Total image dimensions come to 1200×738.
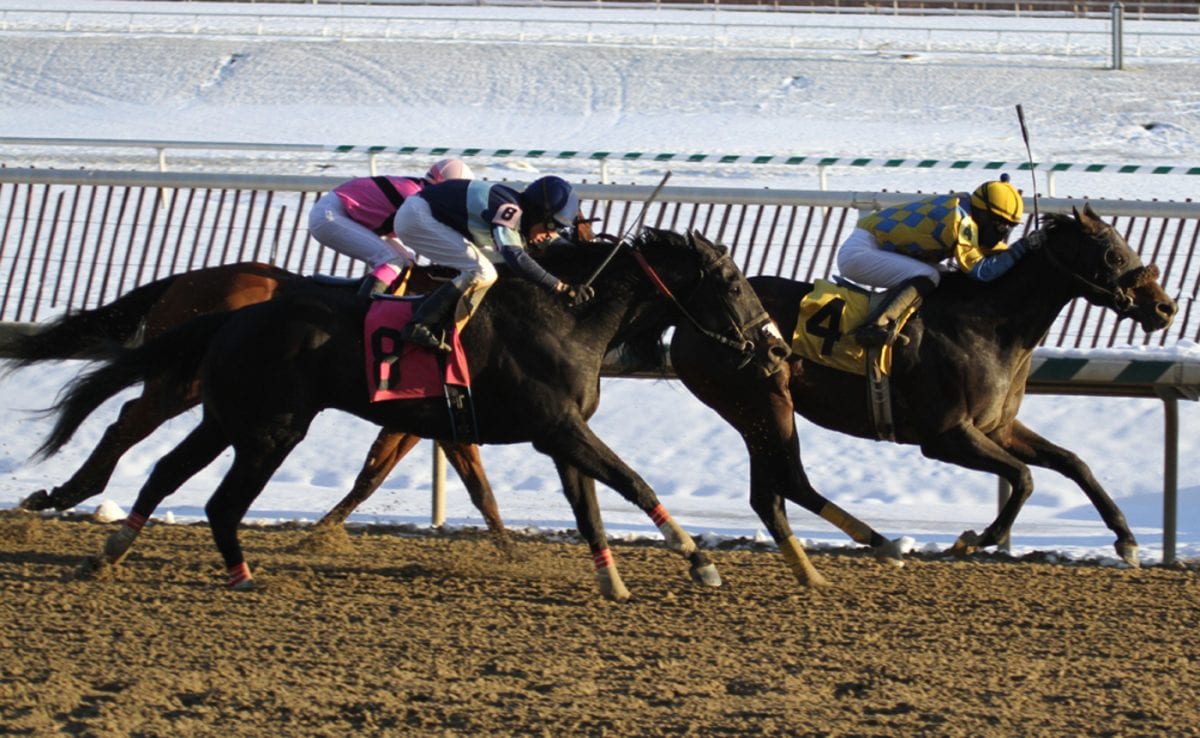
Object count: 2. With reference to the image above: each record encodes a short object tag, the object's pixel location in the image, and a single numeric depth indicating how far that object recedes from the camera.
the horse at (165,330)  14.54
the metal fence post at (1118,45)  55.41
